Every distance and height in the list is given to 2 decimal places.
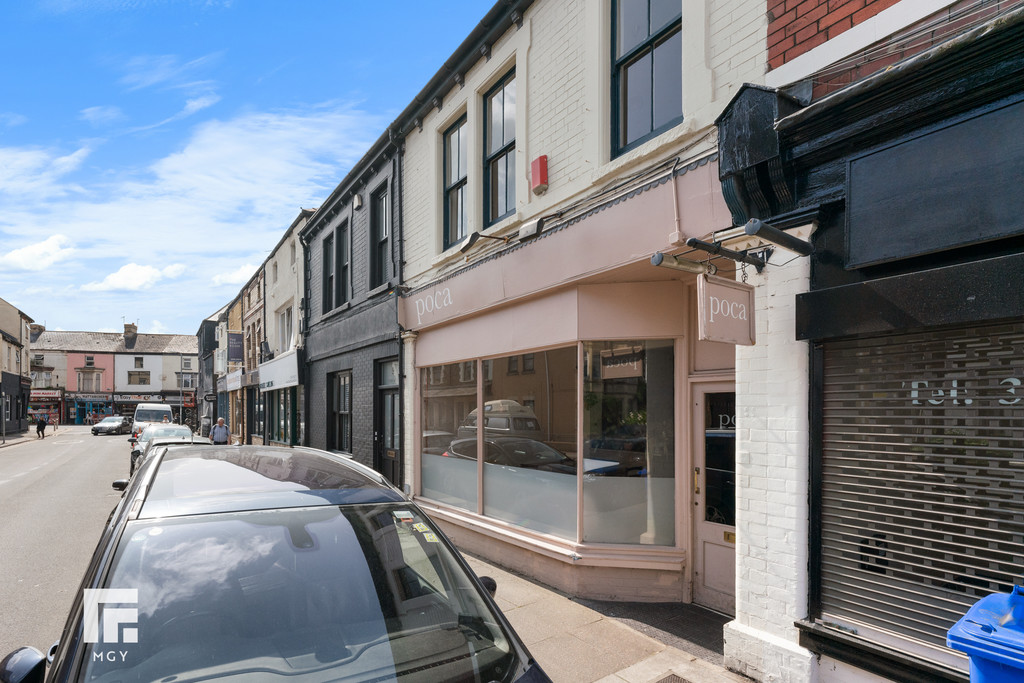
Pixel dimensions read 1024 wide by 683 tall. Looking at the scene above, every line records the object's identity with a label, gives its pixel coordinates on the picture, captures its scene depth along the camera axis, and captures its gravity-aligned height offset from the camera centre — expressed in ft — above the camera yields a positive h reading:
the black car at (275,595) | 7.18 -2.81
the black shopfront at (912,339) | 10.84 +0.63
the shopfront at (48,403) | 201.05 -9.09
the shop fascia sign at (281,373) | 54.80 +0.11
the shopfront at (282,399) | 56.49 -2.51
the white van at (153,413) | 117.91 -7.25
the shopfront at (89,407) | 207.00 -10.72
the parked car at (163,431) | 54.60 -5.09
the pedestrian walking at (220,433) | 56.49 -5.28
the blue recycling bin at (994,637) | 7.51 -3.25
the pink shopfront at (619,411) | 18.66 -1.27
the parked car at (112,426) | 139.85 -11.60
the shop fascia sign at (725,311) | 13.64 +1.38
